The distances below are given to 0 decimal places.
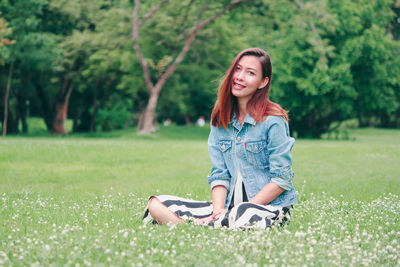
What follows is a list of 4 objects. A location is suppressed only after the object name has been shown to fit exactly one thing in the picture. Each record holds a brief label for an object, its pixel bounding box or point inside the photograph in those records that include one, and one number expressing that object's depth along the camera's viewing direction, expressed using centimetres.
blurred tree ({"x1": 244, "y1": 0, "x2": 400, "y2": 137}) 2748
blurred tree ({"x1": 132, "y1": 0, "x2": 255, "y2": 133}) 2775
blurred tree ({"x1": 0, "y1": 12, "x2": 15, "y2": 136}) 2262
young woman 509
